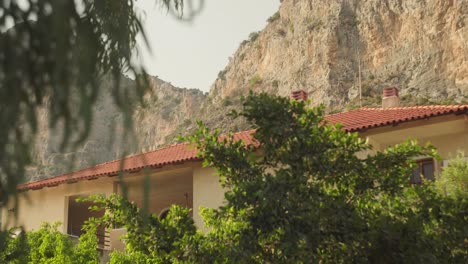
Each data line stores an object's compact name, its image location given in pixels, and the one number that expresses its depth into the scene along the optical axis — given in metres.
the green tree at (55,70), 2.54
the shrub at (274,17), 70.86
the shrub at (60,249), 12.98
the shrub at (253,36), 72.82
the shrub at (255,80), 67.66
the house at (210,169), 13.48
